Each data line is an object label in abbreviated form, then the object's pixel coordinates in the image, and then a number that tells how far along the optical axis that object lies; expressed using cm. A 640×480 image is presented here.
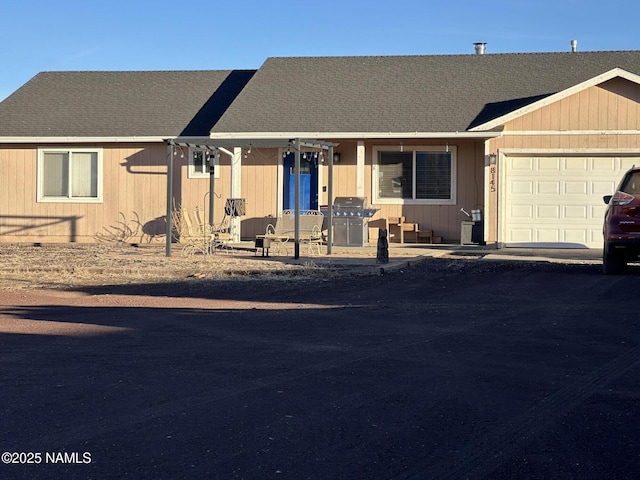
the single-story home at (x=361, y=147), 2072
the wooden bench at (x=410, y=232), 2227
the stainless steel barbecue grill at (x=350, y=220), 2088
